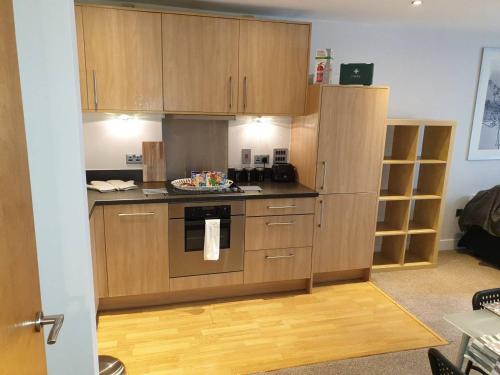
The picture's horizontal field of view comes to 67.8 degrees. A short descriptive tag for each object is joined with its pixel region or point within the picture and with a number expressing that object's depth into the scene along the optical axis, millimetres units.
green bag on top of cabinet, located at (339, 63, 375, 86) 3041
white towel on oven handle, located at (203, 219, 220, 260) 2789
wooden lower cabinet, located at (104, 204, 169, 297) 2658
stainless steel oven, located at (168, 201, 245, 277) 2785
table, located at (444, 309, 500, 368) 1473
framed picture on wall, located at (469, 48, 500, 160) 3934
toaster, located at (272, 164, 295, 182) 3396
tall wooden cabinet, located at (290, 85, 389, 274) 3027
